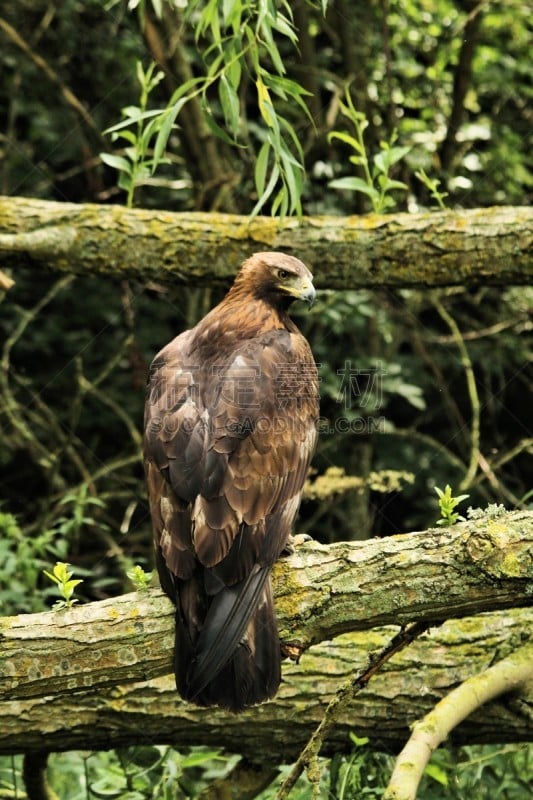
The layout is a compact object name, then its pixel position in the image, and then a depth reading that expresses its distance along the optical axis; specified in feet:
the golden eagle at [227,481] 20.81
